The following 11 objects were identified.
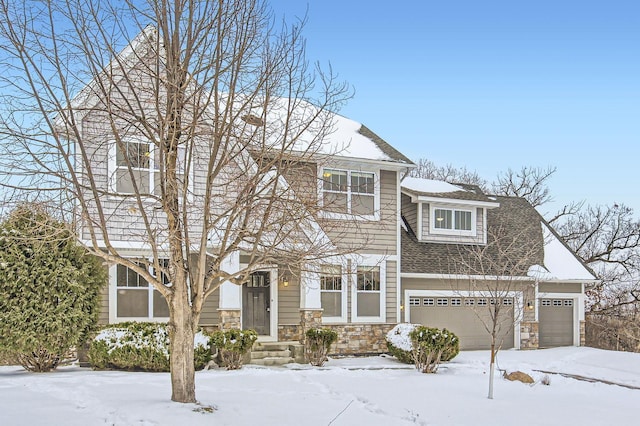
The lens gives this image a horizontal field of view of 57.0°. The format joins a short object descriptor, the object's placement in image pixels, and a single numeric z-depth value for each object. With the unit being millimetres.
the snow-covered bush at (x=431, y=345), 13859
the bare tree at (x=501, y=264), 17484
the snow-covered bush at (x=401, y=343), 14729
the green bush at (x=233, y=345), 12703
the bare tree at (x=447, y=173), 38250
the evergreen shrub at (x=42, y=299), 11141
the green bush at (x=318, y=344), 14078
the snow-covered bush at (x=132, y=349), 12156
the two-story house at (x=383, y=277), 13852
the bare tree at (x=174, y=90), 7500
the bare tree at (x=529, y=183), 32969
